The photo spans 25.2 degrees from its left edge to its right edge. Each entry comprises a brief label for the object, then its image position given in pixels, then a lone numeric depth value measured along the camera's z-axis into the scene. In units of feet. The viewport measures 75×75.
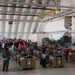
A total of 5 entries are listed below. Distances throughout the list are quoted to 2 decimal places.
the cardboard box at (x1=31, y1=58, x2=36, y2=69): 36.55
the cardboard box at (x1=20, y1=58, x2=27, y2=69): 35.94
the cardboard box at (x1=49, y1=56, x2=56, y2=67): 38.30
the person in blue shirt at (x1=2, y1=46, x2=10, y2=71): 33.29
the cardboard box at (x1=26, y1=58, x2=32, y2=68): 36.09
